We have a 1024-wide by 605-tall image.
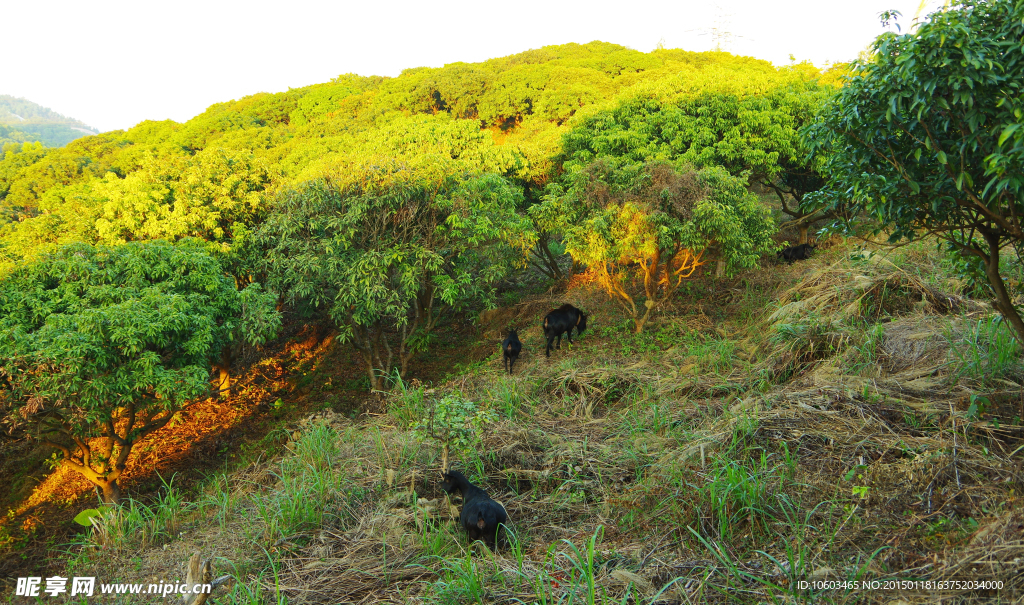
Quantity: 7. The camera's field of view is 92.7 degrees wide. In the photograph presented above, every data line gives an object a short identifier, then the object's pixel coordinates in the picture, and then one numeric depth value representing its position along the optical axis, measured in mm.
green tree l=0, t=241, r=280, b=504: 6258
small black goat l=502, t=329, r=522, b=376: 9352
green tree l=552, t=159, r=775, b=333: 8906
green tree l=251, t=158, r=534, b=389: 9492
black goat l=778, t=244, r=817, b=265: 13078
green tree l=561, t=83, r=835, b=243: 12797
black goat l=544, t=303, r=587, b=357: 9914
